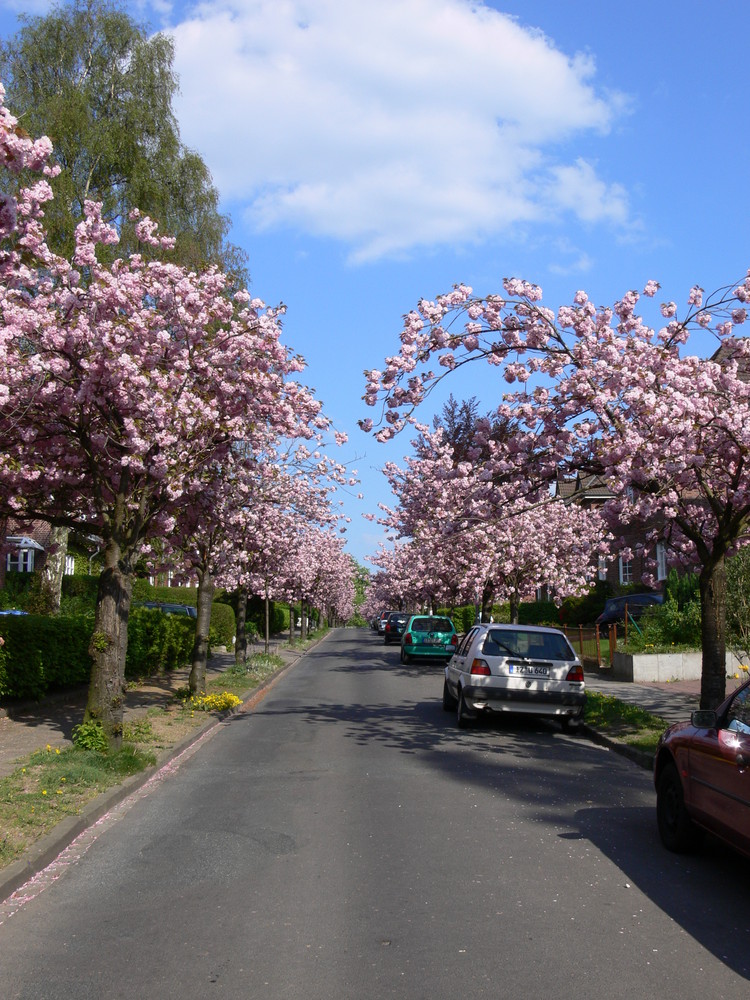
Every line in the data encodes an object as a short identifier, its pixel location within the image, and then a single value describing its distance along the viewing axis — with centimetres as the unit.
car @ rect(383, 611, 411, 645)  5106
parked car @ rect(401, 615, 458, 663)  3244
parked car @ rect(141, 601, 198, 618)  3474
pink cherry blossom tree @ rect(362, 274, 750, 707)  1104
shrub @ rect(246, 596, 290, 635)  5450
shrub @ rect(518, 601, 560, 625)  4575
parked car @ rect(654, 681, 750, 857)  589
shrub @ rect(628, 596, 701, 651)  2386
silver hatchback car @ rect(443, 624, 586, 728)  1432
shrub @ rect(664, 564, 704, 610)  2764
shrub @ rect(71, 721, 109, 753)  1095
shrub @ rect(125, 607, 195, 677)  2094
